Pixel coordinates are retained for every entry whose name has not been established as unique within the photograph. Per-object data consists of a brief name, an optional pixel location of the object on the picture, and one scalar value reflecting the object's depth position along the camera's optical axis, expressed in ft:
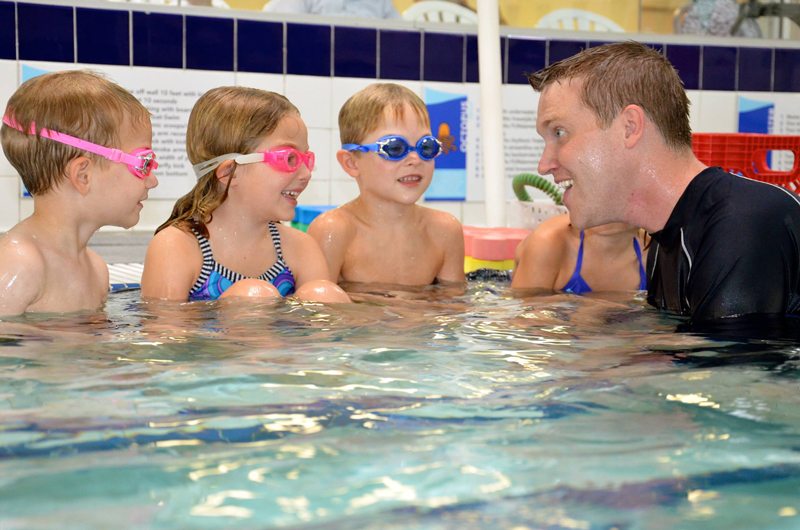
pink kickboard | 17.19
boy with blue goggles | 15.05
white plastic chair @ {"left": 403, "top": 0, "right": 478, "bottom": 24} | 24.99
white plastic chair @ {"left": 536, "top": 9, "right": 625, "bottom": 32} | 26.73
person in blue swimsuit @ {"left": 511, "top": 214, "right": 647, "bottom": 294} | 14.01
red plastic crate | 17.30
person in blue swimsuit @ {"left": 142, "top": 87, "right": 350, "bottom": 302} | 12.61
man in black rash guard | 9.38
